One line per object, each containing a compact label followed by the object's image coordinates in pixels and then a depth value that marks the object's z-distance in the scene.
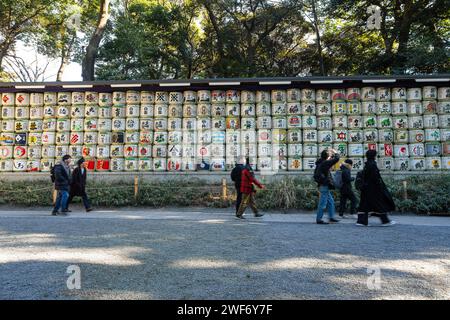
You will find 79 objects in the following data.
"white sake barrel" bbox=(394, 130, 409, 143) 12.71
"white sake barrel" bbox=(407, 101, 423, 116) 12.79
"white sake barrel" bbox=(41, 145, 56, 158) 13.59
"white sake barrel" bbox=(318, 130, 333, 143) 12.99
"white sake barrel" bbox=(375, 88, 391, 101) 13.01
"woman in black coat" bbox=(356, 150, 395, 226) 7.97
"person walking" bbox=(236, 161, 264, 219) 8.87
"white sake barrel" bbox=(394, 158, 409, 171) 12.51
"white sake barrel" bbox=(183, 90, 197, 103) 13.74
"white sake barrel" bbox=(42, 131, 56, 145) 13.66
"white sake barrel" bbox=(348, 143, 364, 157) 12.78
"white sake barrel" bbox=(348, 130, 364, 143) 12.88
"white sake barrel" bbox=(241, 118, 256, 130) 13.41
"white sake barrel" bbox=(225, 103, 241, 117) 13.53
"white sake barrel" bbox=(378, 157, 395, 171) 12.56
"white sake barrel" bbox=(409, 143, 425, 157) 12.54
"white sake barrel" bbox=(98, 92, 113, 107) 13.88
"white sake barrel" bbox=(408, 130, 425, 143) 12.61
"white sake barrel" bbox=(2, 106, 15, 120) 13.84
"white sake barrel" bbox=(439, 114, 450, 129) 12.58
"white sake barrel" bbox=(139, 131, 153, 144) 13.55
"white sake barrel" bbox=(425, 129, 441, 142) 12.54
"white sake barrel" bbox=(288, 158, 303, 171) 12.99
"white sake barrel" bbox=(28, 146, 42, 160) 13.59
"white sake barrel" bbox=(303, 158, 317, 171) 12.94
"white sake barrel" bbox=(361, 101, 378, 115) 13.00
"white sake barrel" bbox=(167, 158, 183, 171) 13.27
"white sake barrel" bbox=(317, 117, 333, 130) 13.09
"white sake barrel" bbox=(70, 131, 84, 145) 13.65
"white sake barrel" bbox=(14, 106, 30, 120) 13.87
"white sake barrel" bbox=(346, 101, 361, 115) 13.05
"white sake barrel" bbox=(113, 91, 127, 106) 13.87
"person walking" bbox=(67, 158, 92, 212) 10.34
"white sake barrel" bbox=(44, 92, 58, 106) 13.94
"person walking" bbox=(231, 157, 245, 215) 9.45
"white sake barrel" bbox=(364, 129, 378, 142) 12.82
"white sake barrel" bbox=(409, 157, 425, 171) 12.46
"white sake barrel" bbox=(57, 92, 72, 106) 13.92
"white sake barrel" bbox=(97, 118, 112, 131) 13.72
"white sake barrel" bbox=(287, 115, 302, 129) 13.24
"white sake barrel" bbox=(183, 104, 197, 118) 13.65
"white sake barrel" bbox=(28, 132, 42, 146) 13.69
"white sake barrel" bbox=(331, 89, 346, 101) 13.20
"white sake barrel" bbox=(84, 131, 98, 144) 13.64
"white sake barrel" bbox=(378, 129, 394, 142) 12.77
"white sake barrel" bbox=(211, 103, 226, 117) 13.55
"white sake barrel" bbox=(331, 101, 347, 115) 13.11
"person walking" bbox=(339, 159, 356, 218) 9.39
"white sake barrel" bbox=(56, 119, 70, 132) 13.77
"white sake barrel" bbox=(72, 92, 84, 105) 13.91
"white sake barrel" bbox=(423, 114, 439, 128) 12.63
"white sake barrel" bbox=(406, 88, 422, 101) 12.85
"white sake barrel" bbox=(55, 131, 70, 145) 13.66
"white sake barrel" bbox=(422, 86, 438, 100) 12.77
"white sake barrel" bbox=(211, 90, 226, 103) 13.64
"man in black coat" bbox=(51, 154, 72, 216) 9.70
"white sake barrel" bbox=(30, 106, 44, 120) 13.88
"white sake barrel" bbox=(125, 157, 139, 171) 13.41
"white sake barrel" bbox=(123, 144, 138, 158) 13.49
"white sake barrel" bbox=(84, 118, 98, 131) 13.73
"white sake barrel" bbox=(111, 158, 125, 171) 13.42
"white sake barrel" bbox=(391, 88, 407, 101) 12.93
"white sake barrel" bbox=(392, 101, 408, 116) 12.88
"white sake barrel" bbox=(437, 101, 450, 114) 12.65
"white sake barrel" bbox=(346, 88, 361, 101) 13.12
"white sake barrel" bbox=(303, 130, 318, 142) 13.07
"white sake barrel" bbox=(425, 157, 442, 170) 12.42
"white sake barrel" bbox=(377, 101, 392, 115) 12.95
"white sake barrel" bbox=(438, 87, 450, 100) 12.72
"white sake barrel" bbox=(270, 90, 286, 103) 13.45
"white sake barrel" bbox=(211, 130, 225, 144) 13.37
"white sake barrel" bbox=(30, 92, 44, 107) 13.95
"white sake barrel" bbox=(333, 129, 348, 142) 12.95
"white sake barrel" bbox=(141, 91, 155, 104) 13.81
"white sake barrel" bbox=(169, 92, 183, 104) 13.77
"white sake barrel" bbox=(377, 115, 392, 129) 12.82
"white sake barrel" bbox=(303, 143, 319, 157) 12.99
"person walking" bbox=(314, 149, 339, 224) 8.28
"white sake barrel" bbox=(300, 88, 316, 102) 13.33
